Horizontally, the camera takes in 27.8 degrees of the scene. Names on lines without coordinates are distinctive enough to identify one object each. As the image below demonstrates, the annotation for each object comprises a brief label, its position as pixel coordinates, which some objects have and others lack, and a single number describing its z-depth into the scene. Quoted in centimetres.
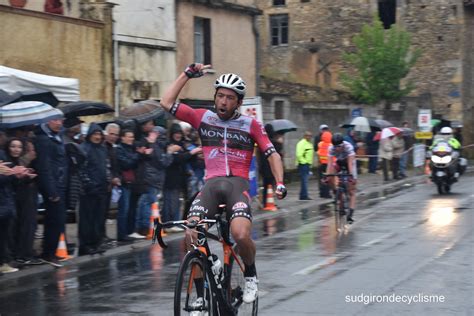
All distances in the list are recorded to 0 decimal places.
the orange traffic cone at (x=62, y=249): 1353
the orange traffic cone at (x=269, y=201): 2136
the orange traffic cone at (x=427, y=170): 3368
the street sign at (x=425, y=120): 3553
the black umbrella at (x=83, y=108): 1522
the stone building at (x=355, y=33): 5425
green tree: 4809
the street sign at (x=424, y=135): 3547
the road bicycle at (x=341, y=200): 1656
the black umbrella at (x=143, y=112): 1691
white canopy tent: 1557
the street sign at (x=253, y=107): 2208
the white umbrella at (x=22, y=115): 1254
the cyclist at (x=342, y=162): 1691
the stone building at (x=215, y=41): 2956
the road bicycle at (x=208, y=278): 725
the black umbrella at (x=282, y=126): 2289
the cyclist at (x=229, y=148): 797
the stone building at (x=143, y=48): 2623
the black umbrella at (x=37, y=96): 1387
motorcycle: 2448
